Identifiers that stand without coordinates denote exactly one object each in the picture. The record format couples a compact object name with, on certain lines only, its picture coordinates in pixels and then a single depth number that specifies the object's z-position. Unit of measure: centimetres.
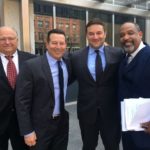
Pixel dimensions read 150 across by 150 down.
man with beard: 166
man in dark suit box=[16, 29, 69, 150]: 168
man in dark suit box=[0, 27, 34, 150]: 180
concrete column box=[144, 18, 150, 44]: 698
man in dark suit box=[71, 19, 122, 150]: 191
